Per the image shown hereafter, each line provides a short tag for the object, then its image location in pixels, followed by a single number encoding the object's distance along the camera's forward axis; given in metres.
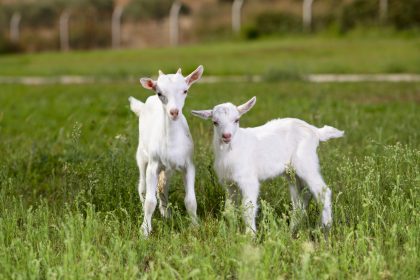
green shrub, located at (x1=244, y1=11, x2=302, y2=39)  38.03
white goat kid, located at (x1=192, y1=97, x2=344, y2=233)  6.46
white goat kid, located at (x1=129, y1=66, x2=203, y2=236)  6.43
